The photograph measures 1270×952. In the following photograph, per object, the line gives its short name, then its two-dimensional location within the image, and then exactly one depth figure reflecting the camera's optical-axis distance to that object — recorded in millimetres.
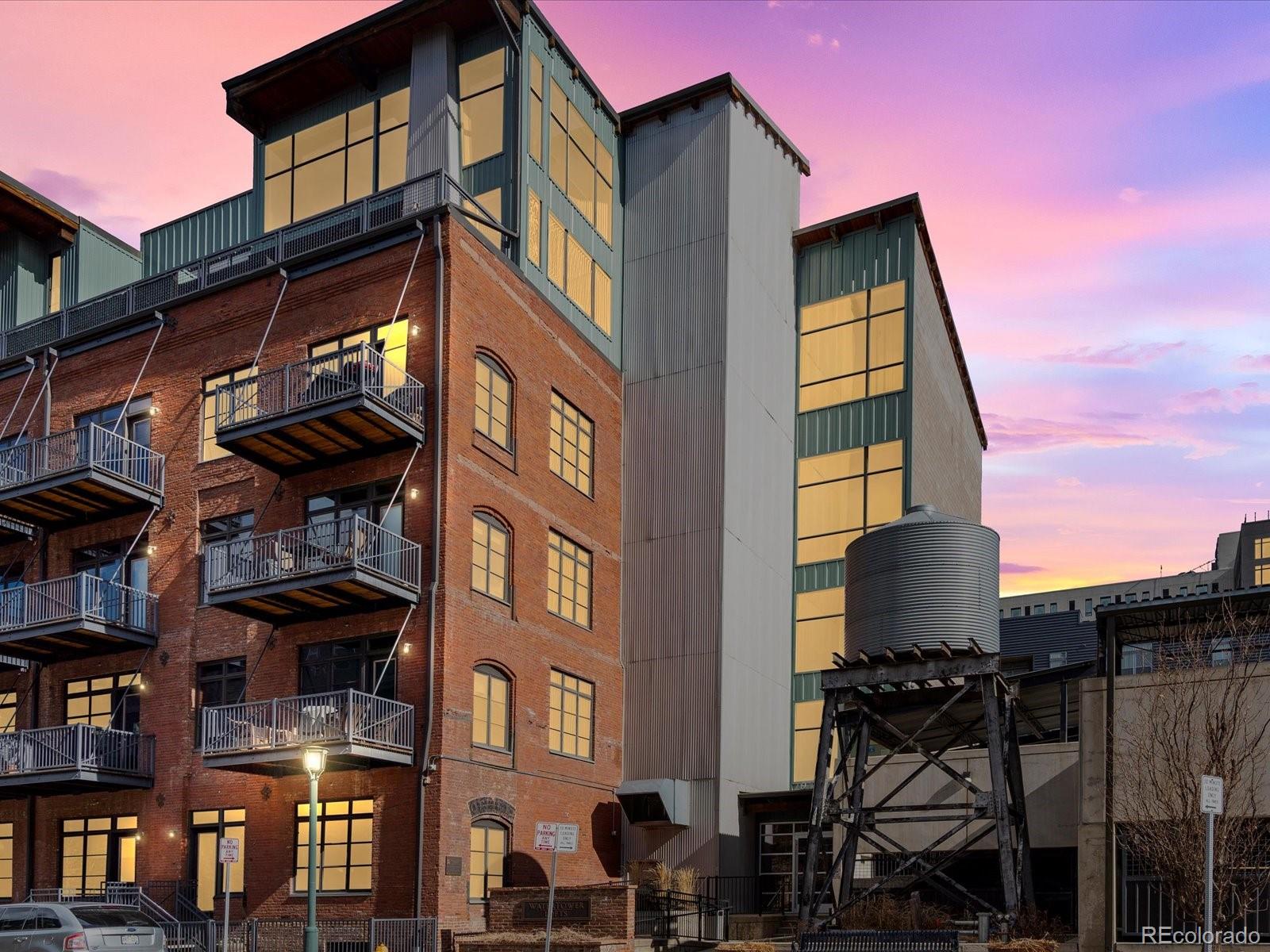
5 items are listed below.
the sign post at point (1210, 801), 16703
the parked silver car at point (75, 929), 23344
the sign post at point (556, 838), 23141
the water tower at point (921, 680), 27547
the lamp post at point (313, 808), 25453
